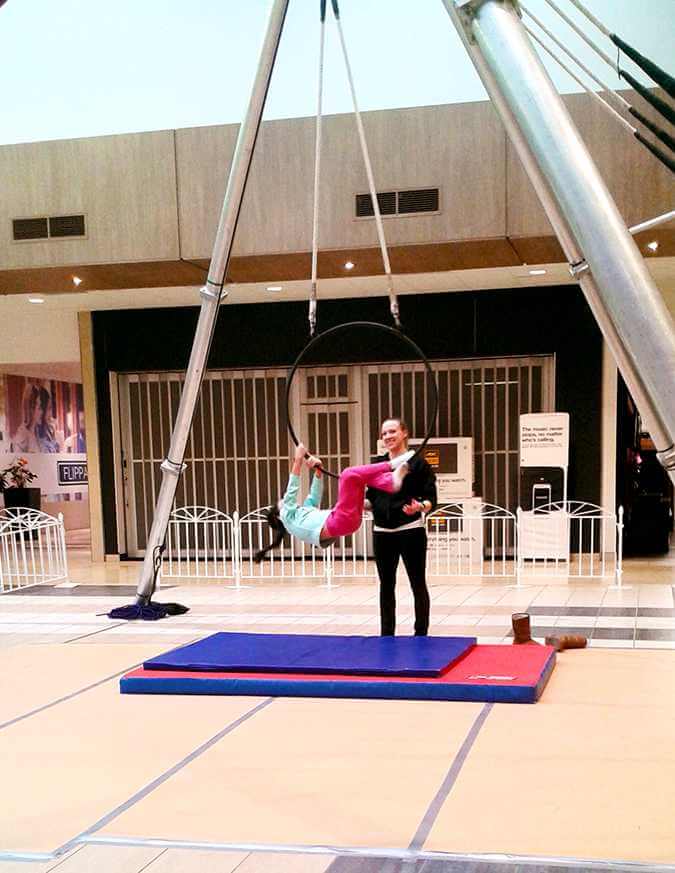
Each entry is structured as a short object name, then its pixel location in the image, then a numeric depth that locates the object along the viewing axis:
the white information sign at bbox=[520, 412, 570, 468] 8.80
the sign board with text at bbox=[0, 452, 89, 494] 13.87
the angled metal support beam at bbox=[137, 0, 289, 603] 4.88
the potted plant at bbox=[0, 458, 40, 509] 12.88
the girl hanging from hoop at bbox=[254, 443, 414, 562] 4.55
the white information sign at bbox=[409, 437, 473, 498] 9.43
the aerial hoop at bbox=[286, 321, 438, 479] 4.50
